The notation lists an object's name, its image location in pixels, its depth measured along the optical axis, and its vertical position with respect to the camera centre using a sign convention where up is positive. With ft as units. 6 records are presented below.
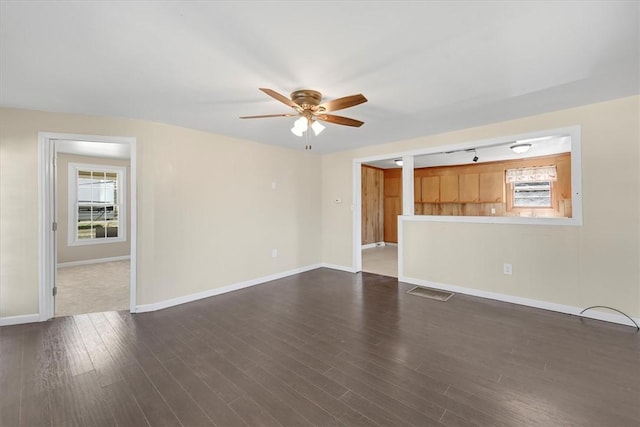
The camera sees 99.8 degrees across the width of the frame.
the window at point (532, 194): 19.17 +1.34
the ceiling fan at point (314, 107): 7.32 +3.09
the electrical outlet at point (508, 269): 11.35 -2.38
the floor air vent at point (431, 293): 12.06 -3.73
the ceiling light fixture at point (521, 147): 15.12 +3.74
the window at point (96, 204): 18.89 +0.85
